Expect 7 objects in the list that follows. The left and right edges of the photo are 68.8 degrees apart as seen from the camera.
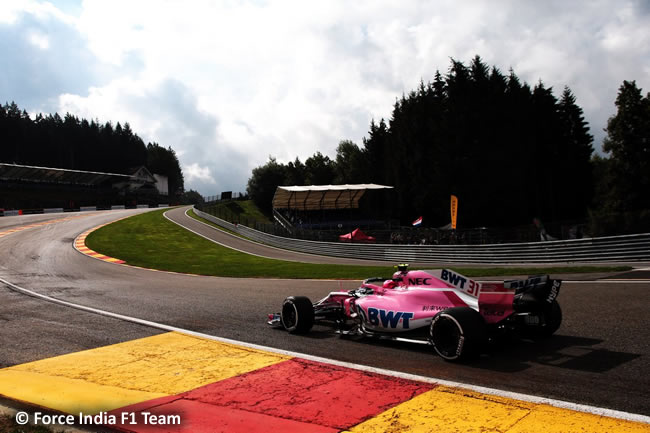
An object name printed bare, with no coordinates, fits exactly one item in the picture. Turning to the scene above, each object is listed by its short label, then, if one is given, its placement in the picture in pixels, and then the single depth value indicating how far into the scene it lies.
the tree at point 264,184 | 93.19
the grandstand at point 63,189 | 77.91
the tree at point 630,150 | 42.12
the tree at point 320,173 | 92.25
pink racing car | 5.95
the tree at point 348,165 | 81.86
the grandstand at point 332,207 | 58.45
